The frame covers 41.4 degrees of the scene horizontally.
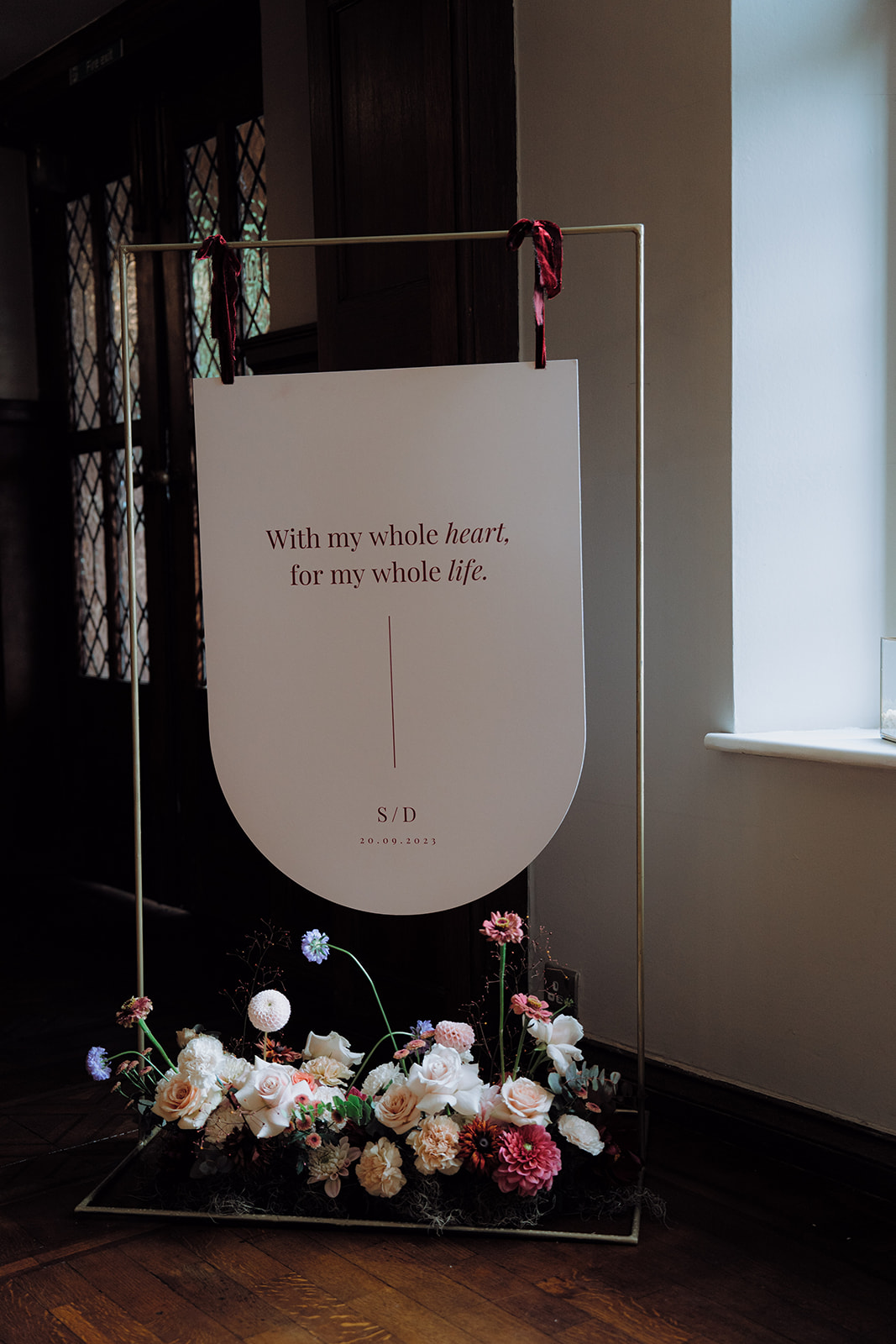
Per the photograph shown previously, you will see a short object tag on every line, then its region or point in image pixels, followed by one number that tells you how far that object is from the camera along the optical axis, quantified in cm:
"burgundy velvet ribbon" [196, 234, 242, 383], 232
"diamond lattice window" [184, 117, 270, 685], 385
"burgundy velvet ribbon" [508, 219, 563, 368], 223
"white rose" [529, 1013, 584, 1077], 235
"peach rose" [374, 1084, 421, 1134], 230
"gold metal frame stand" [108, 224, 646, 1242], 226
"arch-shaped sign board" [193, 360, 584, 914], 225
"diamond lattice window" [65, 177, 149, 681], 469
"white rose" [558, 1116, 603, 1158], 227
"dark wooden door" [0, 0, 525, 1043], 283
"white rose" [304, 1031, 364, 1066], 249
